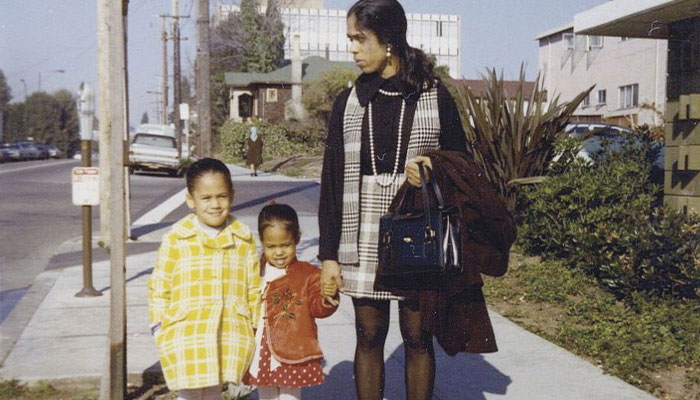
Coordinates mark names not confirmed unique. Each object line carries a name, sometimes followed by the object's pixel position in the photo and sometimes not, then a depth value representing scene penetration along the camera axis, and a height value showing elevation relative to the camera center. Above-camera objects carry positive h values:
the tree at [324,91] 42.91 +2.56
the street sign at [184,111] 40.25 +1.40
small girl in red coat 3.59 -0.76
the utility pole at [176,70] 45.81 +3.90
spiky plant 8.94 +0.08
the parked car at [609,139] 8.14 +0.03
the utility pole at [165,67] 57.23 +5.13
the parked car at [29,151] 67.31 -0.96
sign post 6.09 -0.34
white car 28.08 -0.47
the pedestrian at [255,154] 28.28 -0.46
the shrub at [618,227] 6.20 -0.70
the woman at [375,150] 3.32 -0.03
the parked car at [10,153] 62.28 -1.05
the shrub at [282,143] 42.12 -0.12
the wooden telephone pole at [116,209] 4.03 -0.33
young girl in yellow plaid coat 3.32 -0.62
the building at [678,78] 7.24 +0.60
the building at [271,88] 53.12 +3.54
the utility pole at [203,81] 15.89 +1.33
